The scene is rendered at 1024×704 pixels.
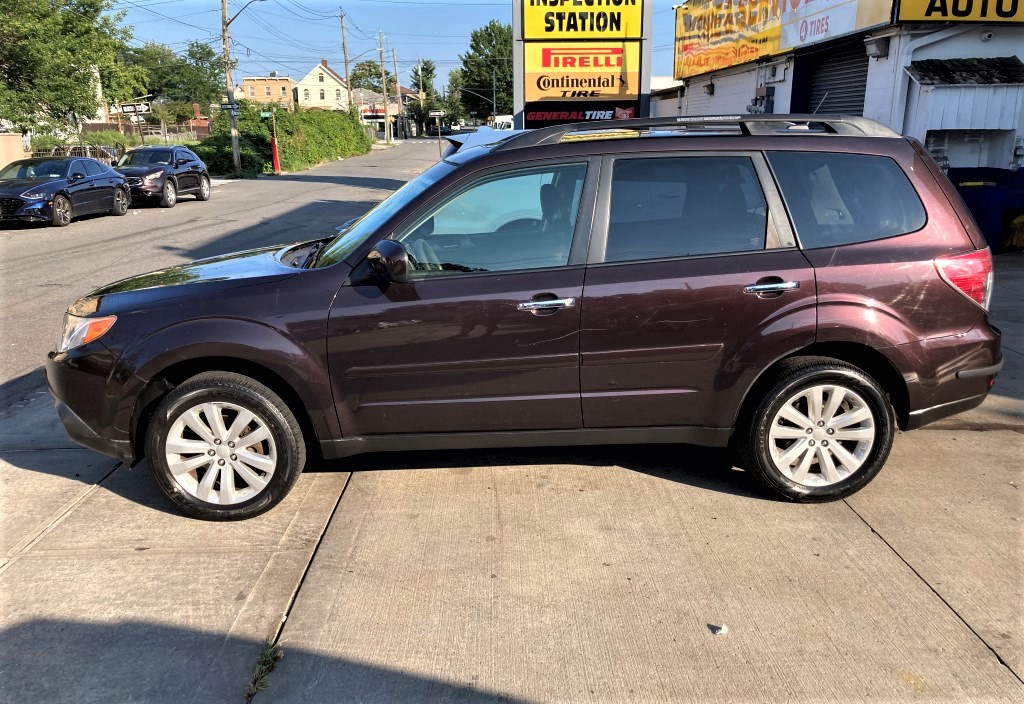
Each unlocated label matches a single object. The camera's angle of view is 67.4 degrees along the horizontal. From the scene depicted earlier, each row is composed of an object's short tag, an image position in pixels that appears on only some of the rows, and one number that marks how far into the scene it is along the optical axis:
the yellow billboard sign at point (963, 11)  10.73
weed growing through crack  2.68
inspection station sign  12.30
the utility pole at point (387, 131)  80.22
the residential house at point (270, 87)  120.56
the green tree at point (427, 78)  122.79
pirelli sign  12.63
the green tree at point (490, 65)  87.88
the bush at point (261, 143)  39.50
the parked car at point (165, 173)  20.00
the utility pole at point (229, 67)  35.88
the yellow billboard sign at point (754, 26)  12.55
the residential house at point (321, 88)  120.31
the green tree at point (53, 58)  25.53
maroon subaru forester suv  3.67
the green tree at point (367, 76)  152.50
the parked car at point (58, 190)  15.77
